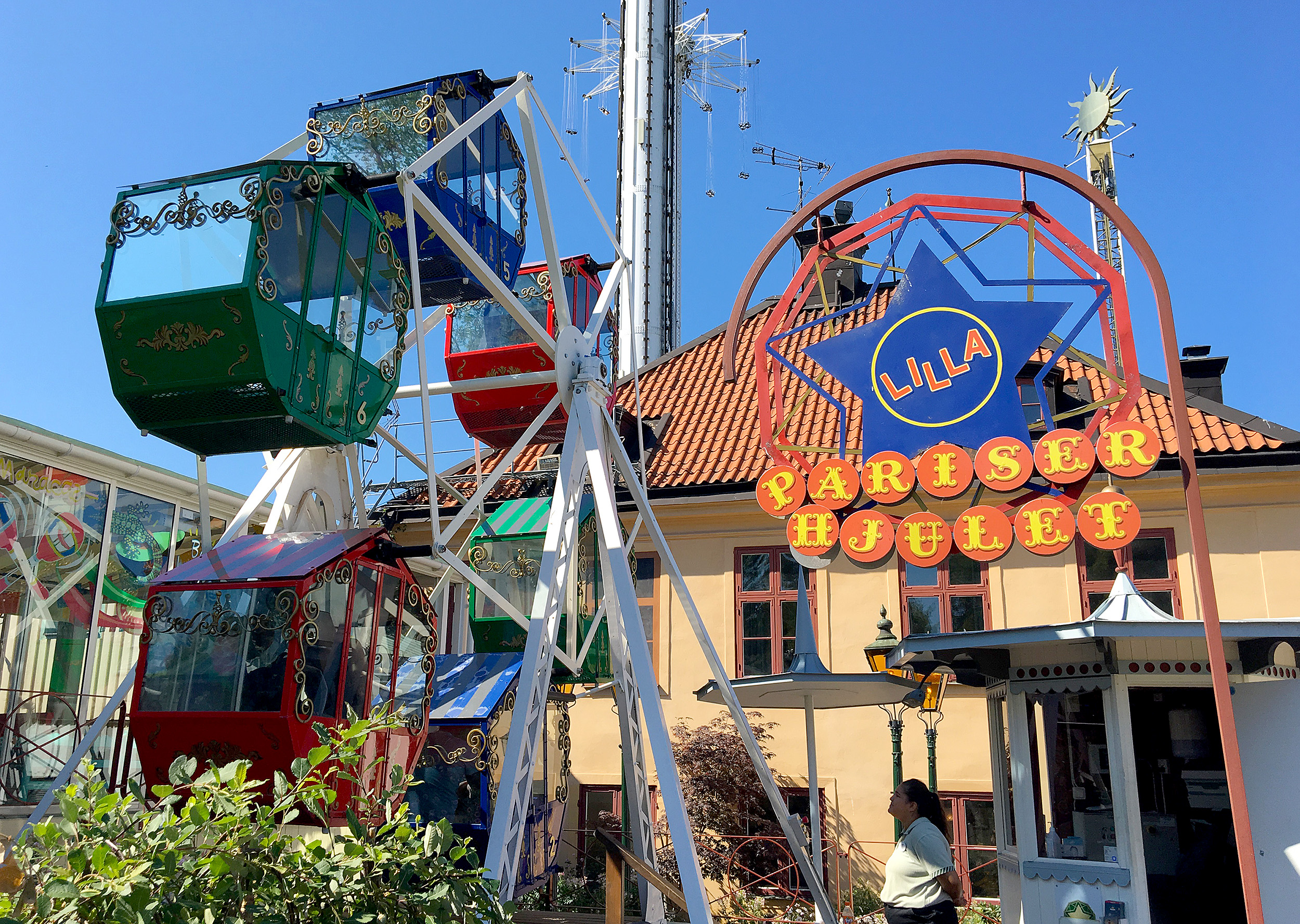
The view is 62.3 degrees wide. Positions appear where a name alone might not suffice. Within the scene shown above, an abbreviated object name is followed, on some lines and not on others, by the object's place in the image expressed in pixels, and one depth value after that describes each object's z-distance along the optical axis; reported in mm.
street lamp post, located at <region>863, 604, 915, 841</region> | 10672
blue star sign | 8102
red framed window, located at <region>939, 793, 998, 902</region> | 12727
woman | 6188
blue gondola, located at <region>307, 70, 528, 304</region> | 8906
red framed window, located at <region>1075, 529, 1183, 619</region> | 13297
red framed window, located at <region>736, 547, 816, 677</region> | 14516
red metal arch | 6105
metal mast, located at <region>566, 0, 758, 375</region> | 33969
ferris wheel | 6695
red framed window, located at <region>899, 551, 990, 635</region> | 14008
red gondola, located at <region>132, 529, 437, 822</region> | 6707
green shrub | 2652
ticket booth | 7539
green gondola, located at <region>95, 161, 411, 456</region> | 6555
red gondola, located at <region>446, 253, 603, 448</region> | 10945
